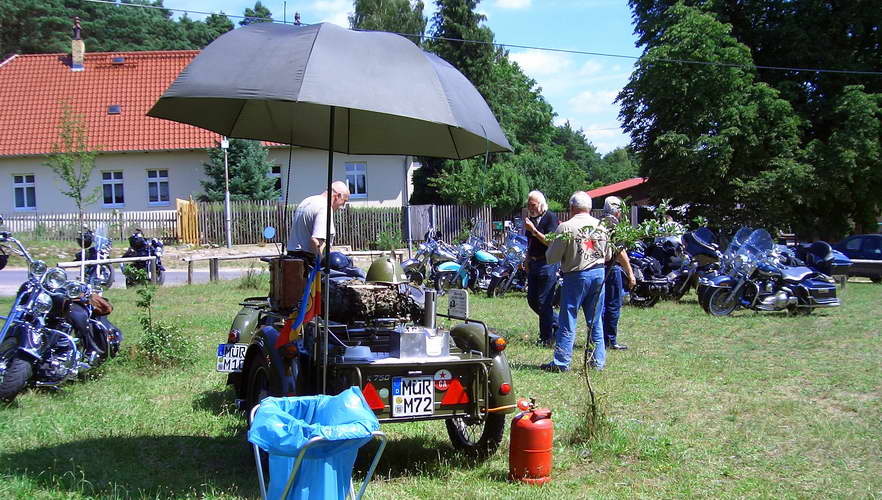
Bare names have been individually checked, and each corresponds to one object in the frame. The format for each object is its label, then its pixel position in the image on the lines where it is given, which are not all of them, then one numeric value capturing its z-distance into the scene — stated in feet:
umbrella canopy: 13.09
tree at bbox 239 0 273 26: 181.12
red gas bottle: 15.66
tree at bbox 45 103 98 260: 58.59
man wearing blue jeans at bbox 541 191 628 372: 25.57
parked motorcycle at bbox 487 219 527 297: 50.72
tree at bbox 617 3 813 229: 84.89
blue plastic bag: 10.57
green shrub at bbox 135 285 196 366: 25.94
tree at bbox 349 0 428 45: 149.69
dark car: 73.36
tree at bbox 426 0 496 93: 123.13
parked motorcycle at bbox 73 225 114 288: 50.78
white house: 105.60
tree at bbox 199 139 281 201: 99.91
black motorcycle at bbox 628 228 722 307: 46.03
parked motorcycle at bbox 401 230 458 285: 53.67
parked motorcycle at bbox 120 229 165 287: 58.18
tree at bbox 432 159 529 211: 103.09
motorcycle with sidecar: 15.01
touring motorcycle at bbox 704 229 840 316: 42.93
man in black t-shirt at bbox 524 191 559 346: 31.32
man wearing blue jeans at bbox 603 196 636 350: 29.96
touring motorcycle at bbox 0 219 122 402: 20.01
